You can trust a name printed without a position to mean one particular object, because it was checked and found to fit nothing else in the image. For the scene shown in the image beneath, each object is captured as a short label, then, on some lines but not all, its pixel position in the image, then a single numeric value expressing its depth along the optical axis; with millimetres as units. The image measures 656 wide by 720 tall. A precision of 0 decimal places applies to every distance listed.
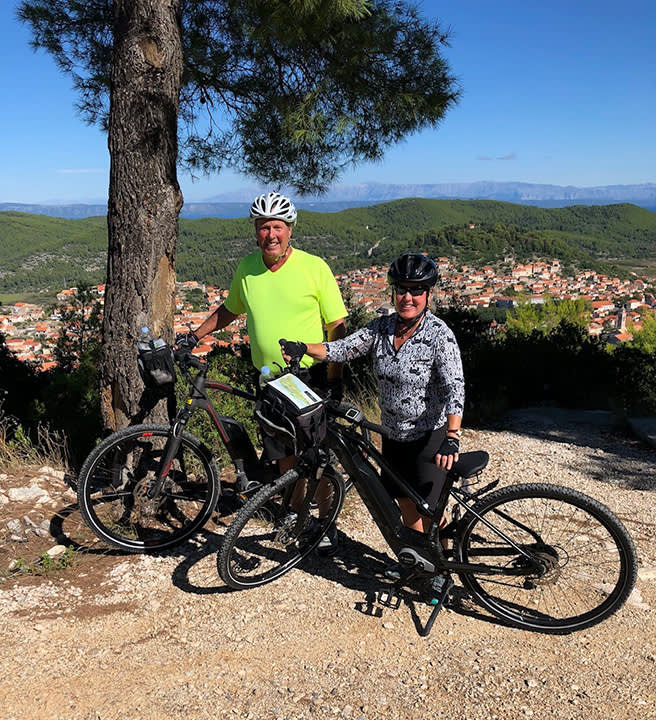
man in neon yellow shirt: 3080
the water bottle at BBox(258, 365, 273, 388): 2814
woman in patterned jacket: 2621
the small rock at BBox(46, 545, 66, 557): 3360
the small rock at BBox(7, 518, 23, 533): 3465
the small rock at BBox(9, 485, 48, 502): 3830
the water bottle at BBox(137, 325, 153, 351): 3207
